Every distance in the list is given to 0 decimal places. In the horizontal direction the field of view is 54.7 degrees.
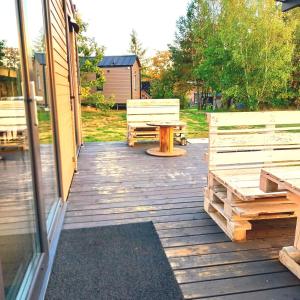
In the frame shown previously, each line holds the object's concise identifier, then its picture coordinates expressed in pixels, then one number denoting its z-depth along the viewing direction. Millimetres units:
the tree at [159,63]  22953
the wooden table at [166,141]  5500
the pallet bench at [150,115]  6543
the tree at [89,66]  11878
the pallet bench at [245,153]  2477
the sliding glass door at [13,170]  1356
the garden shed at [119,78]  16516
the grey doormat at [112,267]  1763
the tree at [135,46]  32438
